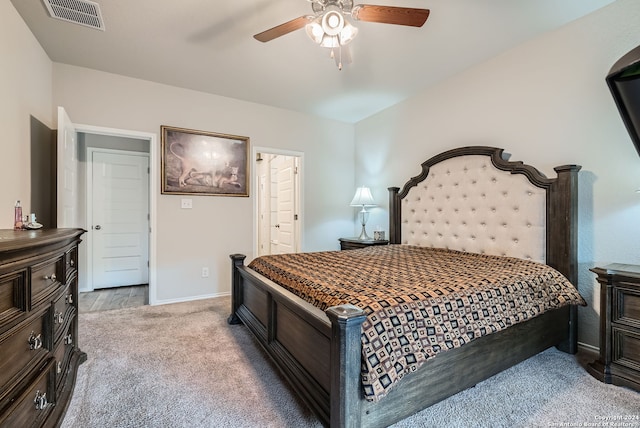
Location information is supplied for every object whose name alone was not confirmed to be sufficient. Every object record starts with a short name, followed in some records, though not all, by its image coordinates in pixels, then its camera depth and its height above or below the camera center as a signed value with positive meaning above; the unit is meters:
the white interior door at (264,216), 5.79 -0.07
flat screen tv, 0.77 +0.37
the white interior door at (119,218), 4.14 -0.09
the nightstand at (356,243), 3.82 -0.40
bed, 1.19 -0.50
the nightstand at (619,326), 1.74 -0.70
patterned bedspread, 1.24 -0.45
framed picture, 3.42 +0.63
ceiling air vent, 2.06 +1.50
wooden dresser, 0.97 -0.48
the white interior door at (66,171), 2.46 +0.37
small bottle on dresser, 1.85 -0.03
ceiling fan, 1.72 +1.20
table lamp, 4.03 +0.18
